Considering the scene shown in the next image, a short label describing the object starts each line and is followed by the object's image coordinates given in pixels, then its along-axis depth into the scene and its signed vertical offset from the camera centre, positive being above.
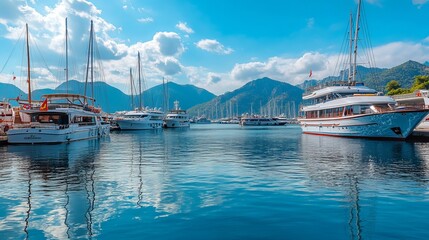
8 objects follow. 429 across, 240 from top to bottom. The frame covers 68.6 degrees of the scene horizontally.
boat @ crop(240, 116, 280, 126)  173.88 -0.35
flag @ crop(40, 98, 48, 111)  38.06 +2.21
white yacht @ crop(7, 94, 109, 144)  36.34 -0.02
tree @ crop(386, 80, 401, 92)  97.69 +10.20
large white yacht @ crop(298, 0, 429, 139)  37.66 +0.65
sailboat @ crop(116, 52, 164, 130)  88.38 +0.90
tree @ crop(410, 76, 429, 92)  82.69 +9.34
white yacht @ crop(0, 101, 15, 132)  42.06 +1.55
